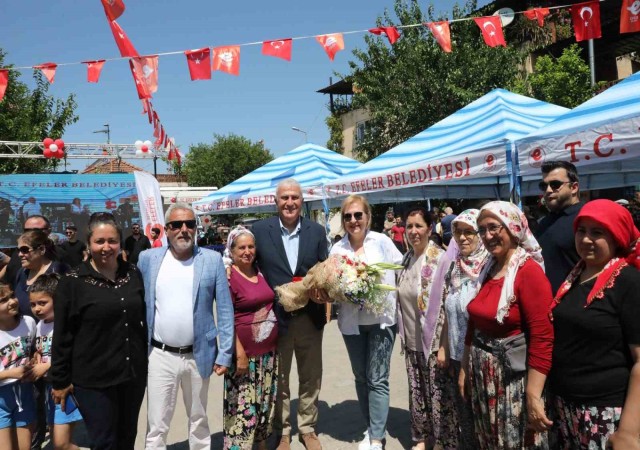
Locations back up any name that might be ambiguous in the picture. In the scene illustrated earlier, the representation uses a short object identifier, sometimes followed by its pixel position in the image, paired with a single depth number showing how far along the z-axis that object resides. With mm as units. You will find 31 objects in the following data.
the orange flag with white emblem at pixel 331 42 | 7391
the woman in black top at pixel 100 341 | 2832
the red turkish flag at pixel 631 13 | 6013
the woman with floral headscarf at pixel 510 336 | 2328
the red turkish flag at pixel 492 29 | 7410
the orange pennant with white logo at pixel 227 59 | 7391
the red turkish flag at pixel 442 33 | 7539
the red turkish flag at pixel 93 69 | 7278
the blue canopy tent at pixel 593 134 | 3693
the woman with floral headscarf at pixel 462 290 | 3121
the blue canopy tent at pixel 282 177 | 8992
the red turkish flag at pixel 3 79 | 7012
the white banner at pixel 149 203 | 11133
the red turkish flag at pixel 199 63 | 7328
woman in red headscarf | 2025
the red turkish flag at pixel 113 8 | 6477
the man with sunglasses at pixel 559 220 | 3020
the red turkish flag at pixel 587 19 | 6652
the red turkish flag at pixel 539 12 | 7443
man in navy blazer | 3797
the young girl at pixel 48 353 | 3225
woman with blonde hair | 3754
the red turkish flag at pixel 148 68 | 7352
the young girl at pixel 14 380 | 3127
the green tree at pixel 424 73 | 15484
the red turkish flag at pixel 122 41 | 6978
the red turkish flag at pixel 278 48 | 7332
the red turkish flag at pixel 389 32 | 7504
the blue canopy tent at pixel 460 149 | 5086
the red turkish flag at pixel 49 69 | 7231
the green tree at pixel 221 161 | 42250
